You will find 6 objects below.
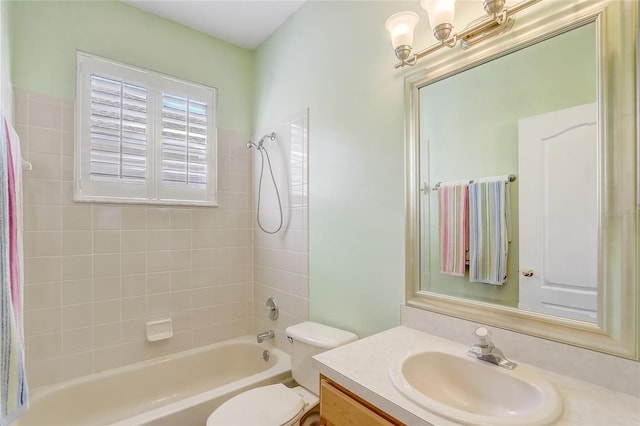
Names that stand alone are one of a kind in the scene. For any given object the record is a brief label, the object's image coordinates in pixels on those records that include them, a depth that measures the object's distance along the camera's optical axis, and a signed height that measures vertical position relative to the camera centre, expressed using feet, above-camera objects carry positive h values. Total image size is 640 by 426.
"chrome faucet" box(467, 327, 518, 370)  3.28 -1.46
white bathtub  5.29 -3.54
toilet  4.58 -2.95
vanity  2.50 -1.61
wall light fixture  3.38 +2.19
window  6.43 +1.71
